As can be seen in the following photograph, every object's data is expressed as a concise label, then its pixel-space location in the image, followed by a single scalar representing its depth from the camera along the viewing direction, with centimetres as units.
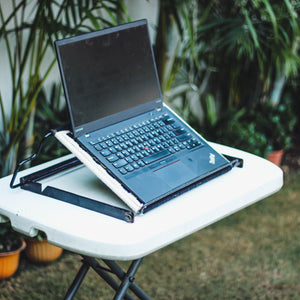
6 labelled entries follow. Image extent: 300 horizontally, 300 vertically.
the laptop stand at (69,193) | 114
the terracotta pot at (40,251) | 238
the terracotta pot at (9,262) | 225
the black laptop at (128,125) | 122
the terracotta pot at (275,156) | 346
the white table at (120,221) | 108
